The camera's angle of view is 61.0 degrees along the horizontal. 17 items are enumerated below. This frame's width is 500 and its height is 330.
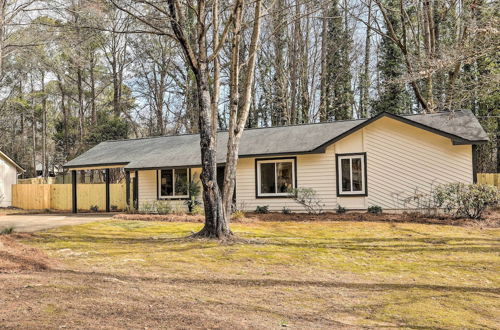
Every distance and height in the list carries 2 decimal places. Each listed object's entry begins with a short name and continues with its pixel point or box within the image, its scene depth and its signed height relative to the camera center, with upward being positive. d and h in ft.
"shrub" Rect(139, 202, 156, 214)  58.49 -3.99
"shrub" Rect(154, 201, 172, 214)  56.24 -3.90
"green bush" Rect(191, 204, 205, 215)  55.42 -4.23
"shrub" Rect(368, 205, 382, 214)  50.80 -4.31
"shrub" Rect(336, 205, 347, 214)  52.11 -4.37
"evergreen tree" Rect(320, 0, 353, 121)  94.58 +23.11
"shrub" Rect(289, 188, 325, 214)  53.06 -3.01
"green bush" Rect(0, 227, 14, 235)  35.60 -4.05
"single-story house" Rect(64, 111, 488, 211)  49.39 +1.45
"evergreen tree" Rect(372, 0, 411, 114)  85.66 +21.09
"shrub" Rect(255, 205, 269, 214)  55.06 -4.25
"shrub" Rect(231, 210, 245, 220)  48.51 -4.46
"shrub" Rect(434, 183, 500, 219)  42.37 -2.73
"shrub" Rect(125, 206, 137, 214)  59.67 -4.27
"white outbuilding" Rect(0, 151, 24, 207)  85.35 +0.98
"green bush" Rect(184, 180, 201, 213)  57.23 -2.06
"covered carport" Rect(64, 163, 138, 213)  62.85 -0.80
